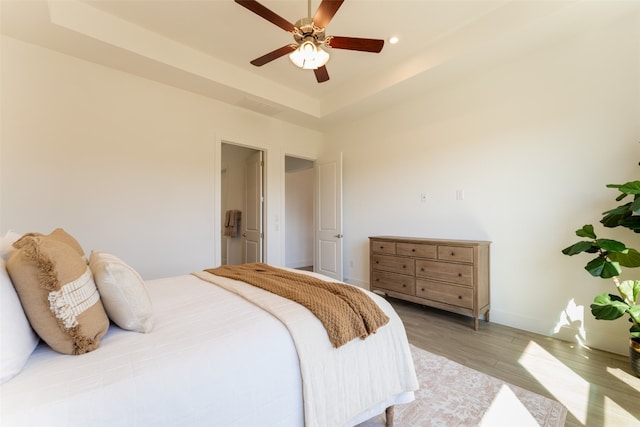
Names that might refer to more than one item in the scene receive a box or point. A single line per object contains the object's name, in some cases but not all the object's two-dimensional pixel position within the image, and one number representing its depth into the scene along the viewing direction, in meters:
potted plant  1.84
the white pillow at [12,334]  0.77
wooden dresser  2.74
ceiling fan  1.79
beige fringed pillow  0.89
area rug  1.52
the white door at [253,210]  4.25
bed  0.75
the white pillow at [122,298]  1.07
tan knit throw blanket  1.25
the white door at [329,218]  4.38
